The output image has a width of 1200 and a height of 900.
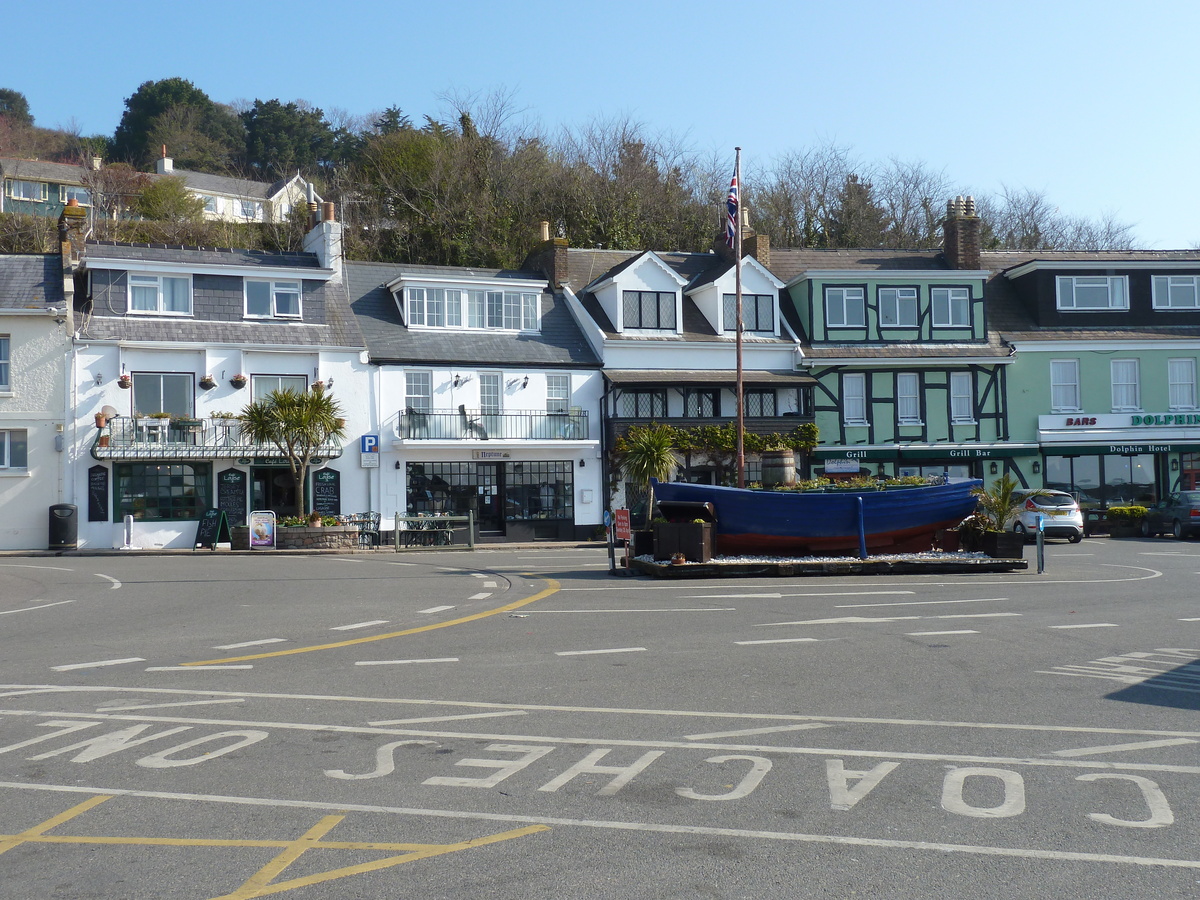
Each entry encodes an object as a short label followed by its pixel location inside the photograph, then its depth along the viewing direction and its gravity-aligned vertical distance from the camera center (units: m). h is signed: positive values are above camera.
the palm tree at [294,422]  30.39 +1.96
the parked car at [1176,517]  31.45 -1.41
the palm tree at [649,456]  34.72 +0.85
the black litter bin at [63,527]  31.08 -0.81
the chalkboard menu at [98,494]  32.31 +0.10
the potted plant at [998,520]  21.20 -0.91
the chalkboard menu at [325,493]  34.41 -0.05
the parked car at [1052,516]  30.09 -1.21
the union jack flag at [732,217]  29.03 +7.24
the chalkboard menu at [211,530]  30.91 -1.01
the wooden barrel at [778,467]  34.03 +0.40
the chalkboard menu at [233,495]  33.72 -0.03
